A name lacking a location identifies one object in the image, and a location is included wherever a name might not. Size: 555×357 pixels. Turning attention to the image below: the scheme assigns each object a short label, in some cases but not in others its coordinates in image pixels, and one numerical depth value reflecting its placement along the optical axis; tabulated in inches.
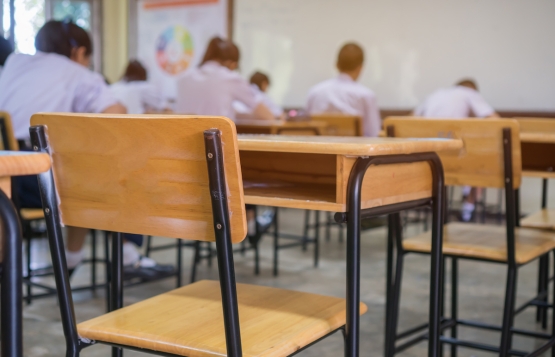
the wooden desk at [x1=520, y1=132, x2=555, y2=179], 86.4
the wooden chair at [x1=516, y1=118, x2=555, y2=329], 80.4
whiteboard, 215.0
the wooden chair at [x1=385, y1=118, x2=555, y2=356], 70.8
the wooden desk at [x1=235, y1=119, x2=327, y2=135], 122.3
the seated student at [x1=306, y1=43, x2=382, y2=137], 178.5
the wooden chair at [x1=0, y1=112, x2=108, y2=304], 90.3
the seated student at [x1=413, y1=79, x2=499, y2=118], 188.2
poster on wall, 281.1
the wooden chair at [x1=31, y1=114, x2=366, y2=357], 39.8
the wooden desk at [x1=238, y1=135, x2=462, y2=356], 47.4
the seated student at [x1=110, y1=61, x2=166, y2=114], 181.3
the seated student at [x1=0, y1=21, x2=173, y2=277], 105.5
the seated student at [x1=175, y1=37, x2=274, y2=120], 156.3
